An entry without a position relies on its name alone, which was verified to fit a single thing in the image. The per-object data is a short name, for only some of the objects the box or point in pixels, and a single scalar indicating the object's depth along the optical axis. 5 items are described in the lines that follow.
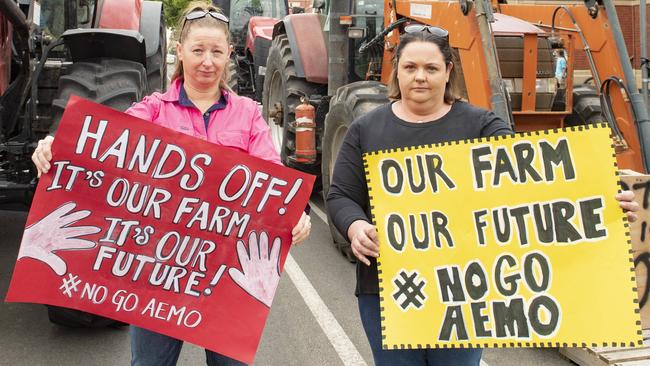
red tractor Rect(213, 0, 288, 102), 16.45
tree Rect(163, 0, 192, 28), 41.00
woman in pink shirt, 2.63
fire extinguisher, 7.69
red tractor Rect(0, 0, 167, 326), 4.43
